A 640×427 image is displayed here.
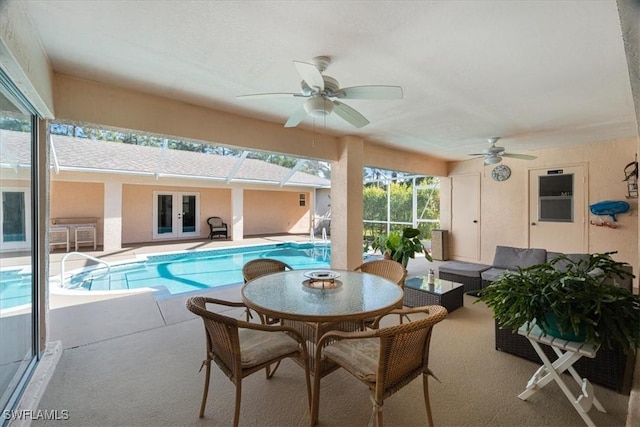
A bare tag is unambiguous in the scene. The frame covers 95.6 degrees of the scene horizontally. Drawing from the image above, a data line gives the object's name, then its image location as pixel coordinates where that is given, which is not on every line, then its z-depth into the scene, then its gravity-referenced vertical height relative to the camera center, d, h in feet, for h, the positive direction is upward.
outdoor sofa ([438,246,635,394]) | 6.81 -3.72
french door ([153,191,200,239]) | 32.53 -0.27
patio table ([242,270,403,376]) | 5.79 -1.94
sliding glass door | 5.95 -0.94
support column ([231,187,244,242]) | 32.83 +0.12
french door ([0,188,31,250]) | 6.02 -0.16
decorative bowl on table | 7.65 -1.85
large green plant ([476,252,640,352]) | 5.20 -1.70
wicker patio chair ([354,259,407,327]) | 9.19 -1.90
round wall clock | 21.12 +3.08
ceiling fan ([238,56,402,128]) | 6.87 +3.03
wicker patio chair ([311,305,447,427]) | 4.85 -2.79
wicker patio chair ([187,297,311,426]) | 5.26 -2.80
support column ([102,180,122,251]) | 25.91 -0.33
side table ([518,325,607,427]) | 5.56 -3.22
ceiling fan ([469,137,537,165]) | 15.75 +3.32
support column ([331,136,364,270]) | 15.71 +0.48
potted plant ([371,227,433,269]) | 14.44 -1.58
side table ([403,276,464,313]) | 11.78 -3.35
